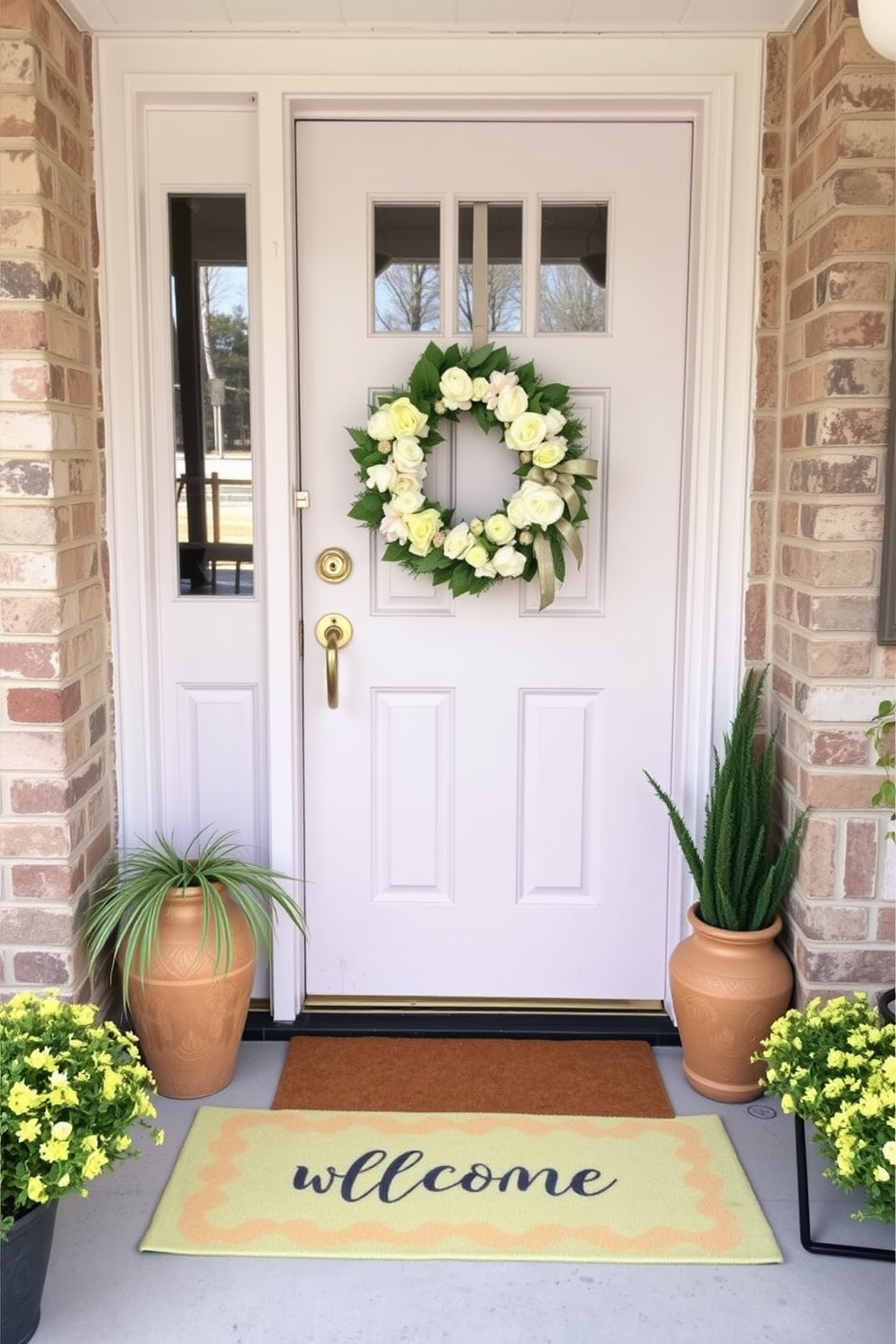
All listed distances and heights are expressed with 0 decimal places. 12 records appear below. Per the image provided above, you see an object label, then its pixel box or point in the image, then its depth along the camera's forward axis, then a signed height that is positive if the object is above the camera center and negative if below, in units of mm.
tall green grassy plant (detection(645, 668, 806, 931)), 2355 -680
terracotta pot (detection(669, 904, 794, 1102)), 2355 -988
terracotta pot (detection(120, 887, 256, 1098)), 2367 -1008
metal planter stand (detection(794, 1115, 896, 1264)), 1952 -1226
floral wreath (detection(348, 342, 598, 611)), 2414 +68
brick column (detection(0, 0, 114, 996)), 2178 +21
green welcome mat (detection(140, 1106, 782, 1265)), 1992 -1234
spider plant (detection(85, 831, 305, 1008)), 2330 -806
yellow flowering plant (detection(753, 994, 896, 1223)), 1726 -905
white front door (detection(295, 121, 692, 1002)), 2508 -325
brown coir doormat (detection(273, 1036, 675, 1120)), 2412 -1218
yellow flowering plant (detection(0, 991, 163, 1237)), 1658 -874
